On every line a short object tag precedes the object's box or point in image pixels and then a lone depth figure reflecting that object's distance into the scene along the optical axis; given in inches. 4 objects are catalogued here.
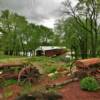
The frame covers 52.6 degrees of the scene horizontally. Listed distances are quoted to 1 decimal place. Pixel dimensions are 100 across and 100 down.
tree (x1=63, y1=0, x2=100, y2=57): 518.4
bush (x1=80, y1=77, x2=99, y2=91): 153.3
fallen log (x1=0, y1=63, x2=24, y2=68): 189.3
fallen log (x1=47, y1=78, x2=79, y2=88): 162.2
